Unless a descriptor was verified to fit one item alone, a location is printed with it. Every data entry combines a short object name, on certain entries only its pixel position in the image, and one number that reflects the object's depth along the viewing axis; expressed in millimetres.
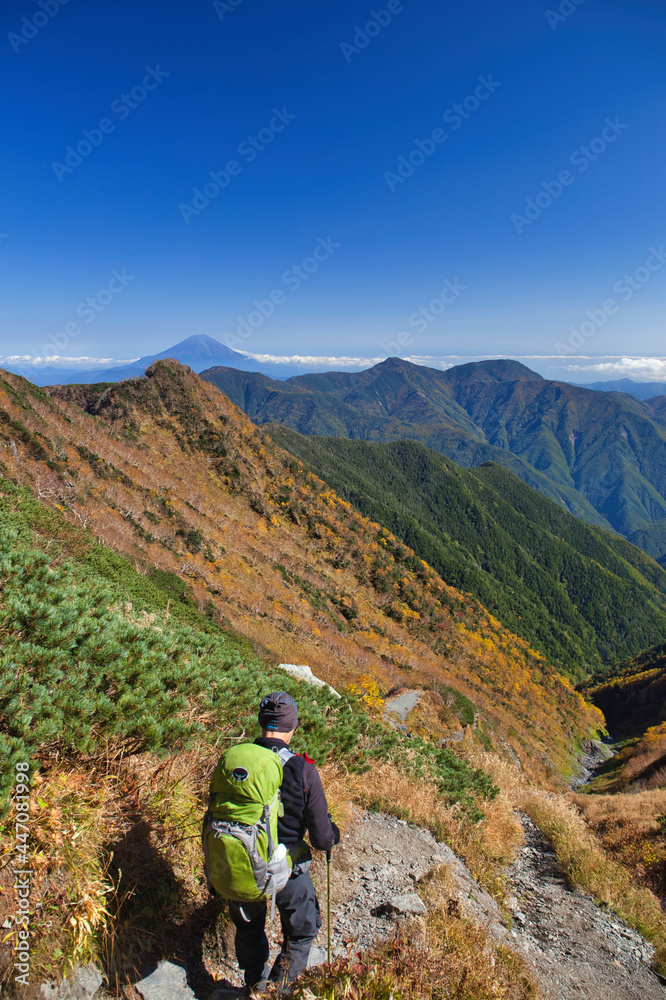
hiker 3662
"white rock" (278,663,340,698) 13498
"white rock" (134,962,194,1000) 3229
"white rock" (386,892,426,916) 5115
